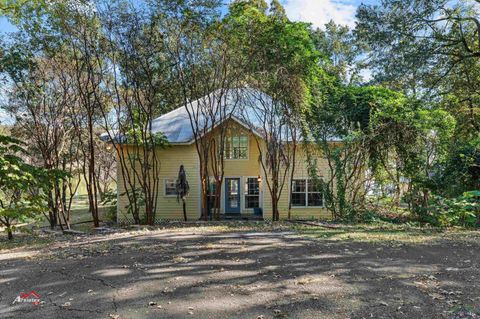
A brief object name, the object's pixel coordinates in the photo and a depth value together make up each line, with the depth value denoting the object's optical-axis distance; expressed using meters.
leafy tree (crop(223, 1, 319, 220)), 12.53
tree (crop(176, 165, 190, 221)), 15.70
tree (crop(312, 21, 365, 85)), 29.09
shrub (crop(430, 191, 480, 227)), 10.96
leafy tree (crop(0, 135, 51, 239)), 8.98
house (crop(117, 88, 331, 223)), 16.64
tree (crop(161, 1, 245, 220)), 12.34
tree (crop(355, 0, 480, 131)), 14.07
